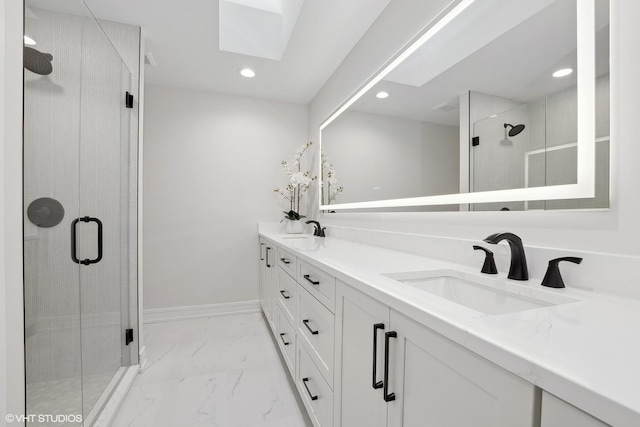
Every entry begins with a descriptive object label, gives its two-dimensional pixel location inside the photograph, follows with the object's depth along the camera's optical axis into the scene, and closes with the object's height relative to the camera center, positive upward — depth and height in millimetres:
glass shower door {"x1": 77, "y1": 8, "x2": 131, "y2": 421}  1321 -9
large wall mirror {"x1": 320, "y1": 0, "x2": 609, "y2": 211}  823 +418
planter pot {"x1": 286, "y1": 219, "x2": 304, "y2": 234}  2957 -129
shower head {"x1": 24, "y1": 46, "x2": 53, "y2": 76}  864 +496
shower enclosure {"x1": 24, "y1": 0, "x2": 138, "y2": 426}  930 -1
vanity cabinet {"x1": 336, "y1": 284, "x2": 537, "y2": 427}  458 -350
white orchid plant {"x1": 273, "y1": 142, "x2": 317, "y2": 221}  3082 +317
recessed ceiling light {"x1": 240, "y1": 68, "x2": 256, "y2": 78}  2509 +1285
